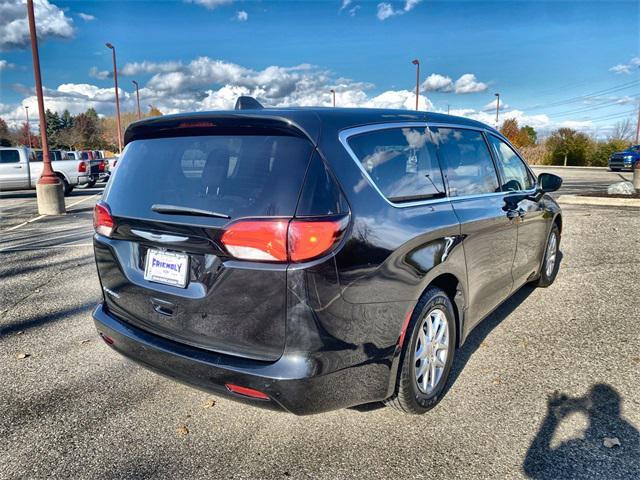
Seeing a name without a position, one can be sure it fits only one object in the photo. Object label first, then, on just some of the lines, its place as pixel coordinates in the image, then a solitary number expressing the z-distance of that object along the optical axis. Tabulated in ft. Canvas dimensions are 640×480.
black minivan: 6.86
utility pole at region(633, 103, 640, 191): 49.26
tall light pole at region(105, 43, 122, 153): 99.55
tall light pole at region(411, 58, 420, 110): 114.01
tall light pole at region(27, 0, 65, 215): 38.42
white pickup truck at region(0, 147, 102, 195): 59.77
